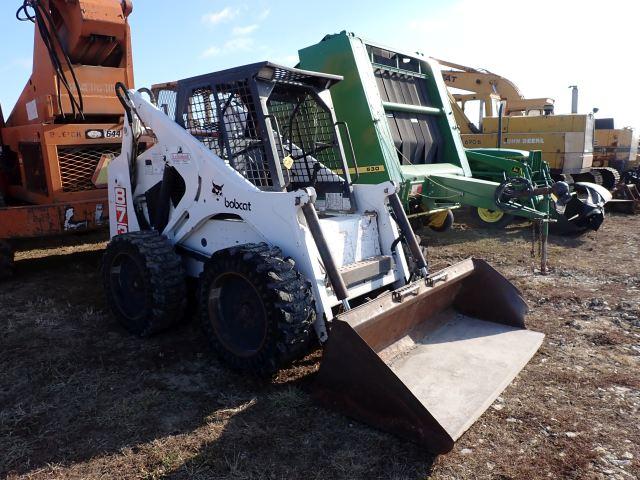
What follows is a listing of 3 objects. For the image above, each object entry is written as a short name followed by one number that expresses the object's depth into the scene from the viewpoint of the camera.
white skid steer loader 2.97
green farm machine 6.23
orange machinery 5.61
